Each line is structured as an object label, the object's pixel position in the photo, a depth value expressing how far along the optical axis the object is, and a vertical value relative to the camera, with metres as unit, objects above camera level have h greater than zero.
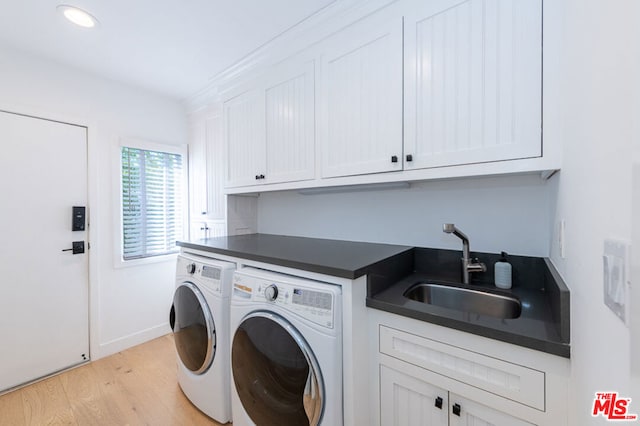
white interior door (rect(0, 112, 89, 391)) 1.90 -0.32
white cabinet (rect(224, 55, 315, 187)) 1.71 +0.59
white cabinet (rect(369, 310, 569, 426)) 0.79 -0.57
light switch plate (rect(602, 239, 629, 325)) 0.37 -0.10
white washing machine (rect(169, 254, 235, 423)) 1.52 -0.75
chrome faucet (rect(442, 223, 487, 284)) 1.31 -0.28
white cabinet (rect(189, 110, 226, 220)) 2.54 +0.43
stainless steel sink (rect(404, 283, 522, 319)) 1.21 -0.44
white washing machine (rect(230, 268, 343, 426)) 1.06 -0.63
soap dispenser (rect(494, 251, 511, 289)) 1.25 -0.31
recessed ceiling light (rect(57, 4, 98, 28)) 1.53 +1.16
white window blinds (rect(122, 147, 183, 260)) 2.51 +0.07
